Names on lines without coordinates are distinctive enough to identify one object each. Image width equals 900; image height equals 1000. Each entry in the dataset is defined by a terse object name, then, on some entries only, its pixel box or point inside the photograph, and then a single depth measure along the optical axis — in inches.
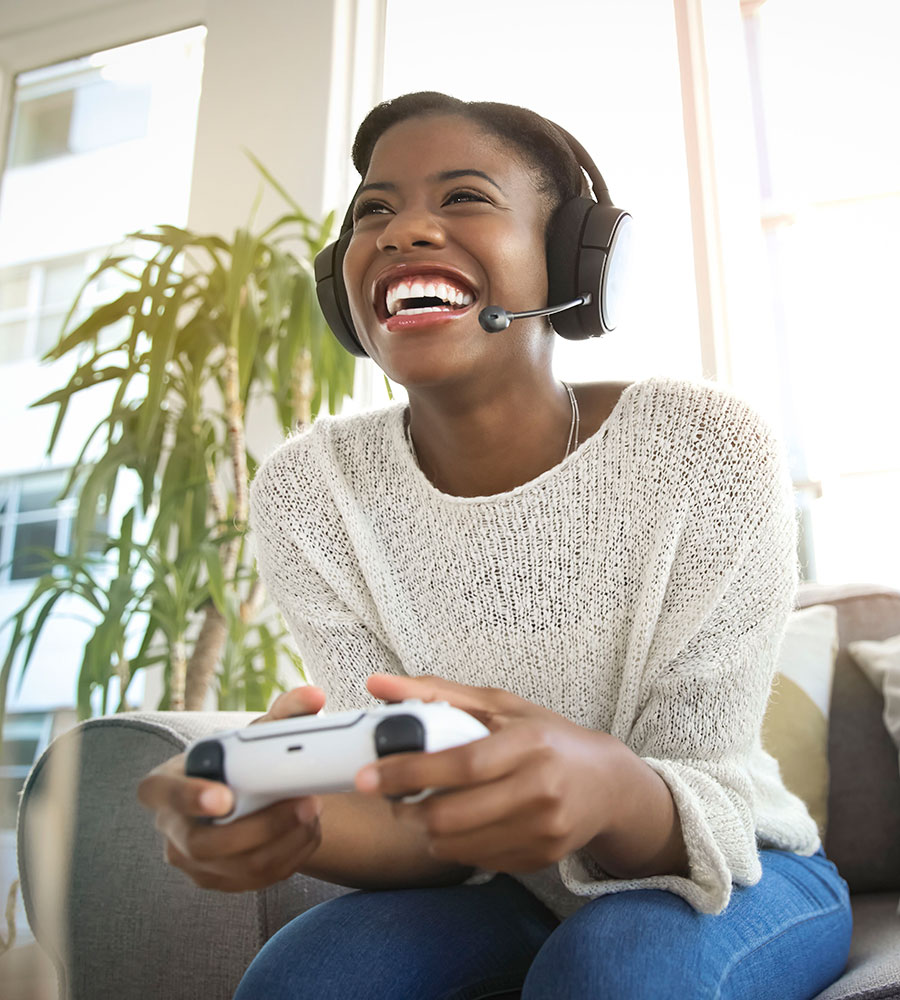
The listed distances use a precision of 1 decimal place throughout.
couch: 34.7
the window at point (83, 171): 103.0
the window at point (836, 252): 87.9
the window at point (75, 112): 103.7
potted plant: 69.1
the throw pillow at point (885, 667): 47.1
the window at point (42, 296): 102.1
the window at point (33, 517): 94.3
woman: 27.3
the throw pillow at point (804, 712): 47.4
